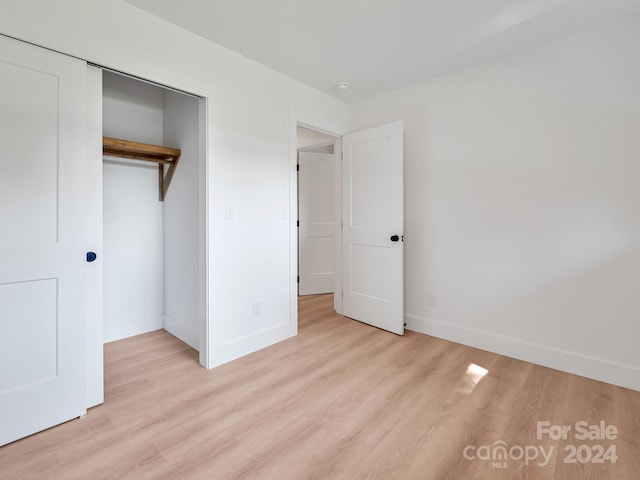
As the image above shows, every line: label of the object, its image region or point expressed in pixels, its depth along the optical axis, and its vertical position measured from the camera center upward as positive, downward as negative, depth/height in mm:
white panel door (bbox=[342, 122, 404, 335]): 2898 +153
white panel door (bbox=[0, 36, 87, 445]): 1471 +8
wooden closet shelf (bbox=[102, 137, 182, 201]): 2291 +756
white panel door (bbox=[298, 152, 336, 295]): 4418 +289
